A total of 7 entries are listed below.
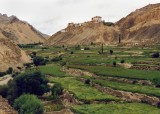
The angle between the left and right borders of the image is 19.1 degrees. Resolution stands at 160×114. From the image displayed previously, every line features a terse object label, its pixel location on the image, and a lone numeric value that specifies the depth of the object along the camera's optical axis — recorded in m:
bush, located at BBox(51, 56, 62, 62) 111.62
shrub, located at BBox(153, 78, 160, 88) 66.87
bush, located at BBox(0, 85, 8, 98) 68.12
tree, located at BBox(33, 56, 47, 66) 108.40
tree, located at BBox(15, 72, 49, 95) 66.06
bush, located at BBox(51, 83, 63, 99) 65.44
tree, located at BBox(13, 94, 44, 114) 50.64
